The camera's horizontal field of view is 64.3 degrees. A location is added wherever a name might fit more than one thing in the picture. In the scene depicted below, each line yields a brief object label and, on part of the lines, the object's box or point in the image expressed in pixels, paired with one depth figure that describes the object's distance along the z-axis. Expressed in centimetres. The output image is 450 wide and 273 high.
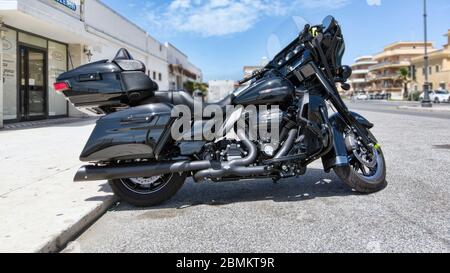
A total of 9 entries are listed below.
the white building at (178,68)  3619
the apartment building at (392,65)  8056
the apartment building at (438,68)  5453
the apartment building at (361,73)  10115
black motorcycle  350
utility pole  2445
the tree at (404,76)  7144
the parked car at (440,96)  3925
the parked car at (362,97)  7204
